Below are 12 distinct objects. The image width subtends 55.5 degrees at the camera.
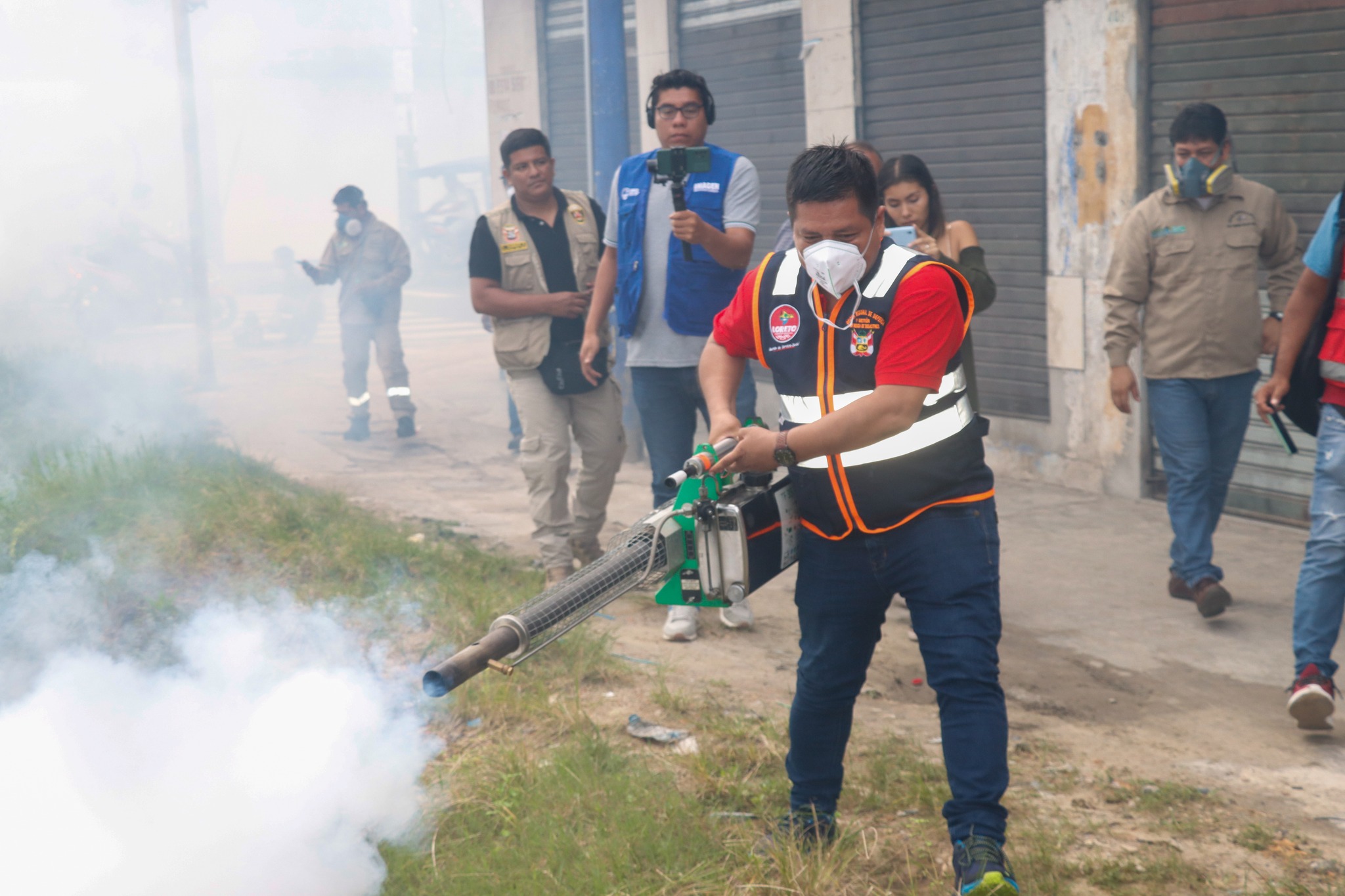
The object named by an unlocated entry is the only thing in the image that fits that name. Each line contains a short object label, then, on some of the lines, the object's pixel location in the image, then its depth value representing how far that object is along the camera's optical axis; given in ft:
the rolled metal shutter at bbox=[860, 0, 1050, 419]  24.64
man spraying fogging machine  9.05
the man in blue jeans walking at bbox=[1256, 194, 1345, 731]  12.71
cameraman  15.74
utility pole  44.34
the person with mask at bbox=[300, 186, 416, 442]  33.45
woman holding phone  14.58
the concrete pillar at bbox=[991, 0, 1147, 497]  22.56
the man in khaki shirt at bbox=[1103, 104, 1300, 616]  16.69
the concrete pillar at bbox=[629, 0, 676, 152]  33.24
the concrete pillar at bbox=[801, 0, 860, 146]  28.09
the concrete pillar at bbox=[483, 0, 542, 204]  39.58
